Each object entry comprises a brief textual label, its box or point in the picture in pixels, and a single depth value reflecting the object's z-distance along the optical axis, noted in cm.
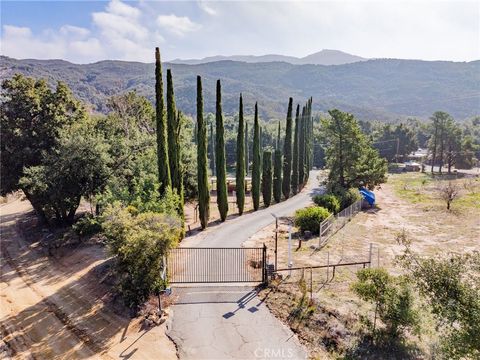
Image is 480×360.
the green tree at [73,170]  2283
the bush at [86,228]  2394
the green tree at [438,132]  6291
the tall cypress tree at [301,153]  4669
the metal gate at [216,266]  1596
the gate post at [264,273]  1510
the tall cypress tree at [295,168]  4350
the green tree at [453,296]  819
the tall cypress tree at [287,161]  4131
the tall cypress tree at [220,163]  2811
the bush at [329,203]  2936
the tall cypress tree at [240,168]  3116
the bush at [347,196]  3262
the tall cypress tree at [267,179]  3650
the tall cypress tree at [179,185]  2332
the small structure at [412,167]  7461
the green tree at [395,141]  8338
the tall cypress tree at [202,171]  2544
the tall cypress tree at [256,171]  3400
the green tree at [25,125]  2579
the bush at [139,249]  1257
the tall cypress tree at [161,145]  2195
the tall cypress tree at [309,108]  5431
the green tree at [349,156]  3544
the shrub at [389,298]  1032
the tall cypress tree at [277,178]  3947
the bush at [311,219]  2441
